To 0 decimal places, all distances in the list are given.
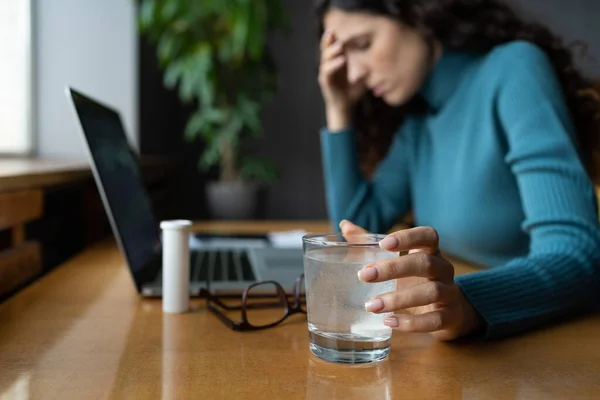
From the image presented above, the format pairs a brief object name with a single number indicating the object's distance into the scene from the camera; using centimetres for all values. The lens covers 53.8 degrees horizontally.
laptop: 76
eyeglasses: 65
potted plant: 280
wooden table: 47
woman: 62
